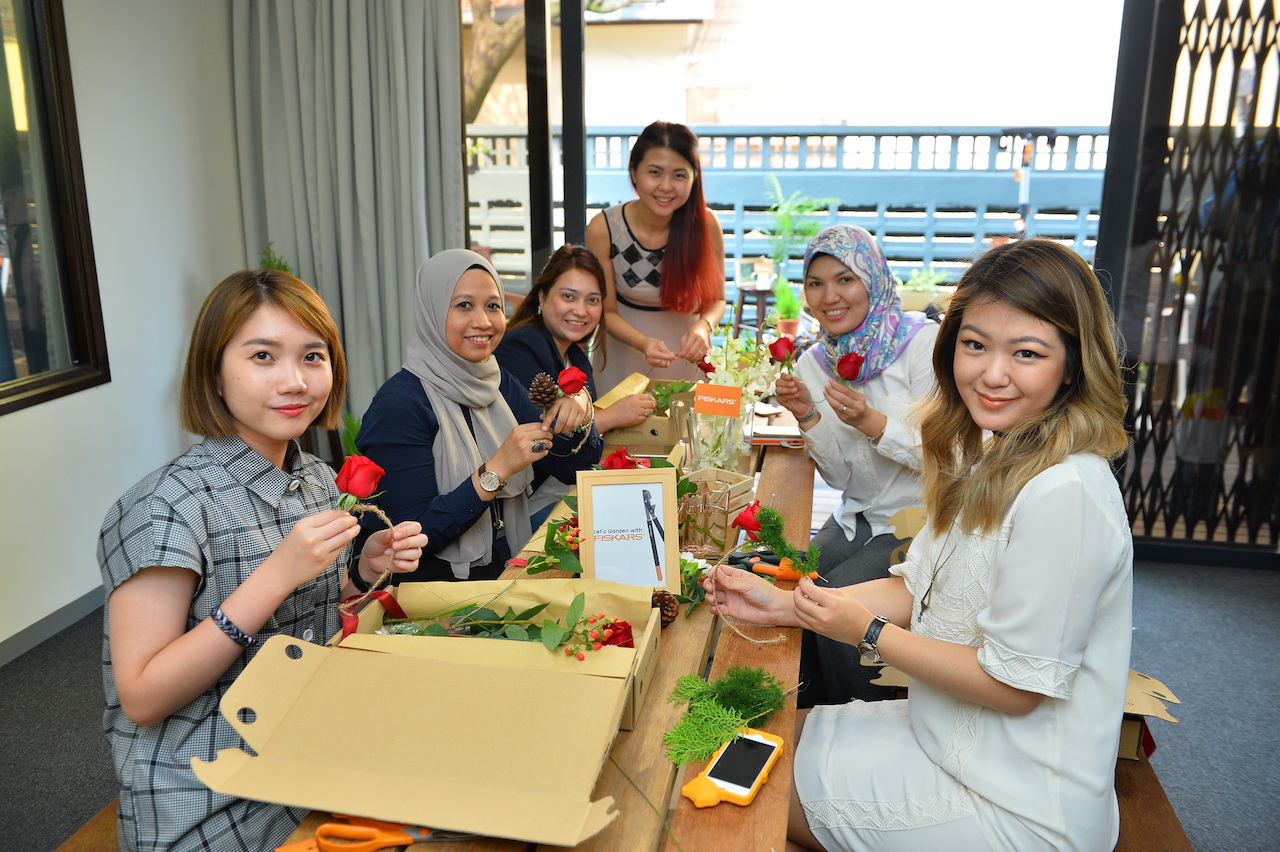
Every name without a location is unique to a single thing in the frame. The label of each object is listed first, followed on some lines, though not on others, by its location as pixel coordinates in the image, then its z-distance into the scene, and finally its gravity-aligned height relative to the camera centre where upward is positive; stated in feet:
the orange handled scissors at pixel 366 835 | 3.13 -2.17
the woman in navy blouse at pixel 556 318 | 8.43 -0.97
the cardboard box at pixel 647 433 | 7.91 -1.90
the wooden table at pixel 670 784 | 3.26 -2.23
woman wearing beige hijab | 6.27 -1.61
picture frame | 4.96 -1.71
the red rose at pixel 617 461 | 5.26 -1.43
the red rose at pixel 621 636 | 4.07 -1.90
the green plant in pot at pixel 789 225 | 23.54 -0.19
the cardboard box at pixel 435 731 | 3.08 -1.92
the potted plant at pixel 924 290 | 15.43 -1.44
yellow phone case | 3.48 -2.24
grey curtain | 12.42 +0.99
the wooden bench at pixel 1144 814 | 4.77 -3.29
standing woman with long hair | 10.36 -0.48
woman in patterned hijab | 7.68 -1.53
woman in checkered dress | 3.91 -1.57
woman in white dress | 3.85 -1.84
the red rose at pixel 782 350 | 7.38 -1.09
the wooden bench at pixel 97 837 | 4.71 -3.29
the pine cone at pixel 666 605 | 4.77 -2.05
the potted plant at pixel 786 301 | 19.56 -1.85
